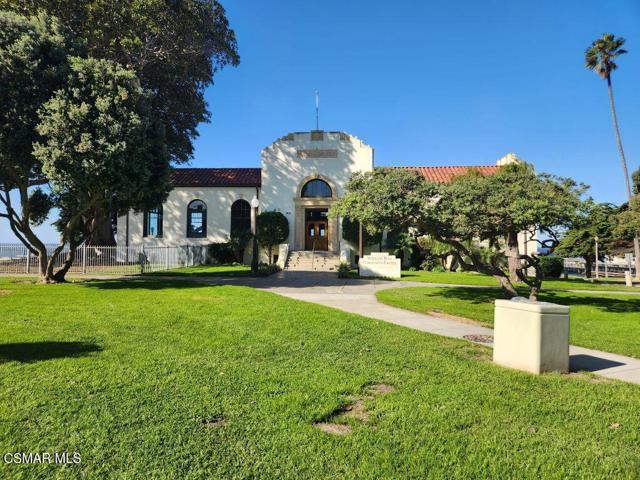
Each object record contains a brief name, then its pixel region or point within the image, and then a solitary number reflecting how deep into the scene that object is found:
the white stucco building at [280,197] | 28.91
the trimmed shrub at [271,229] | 27.70
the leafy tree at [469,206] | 10.39
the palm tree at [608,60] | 30.83
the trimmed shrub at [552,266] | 25.29
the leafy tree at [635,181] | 35.88
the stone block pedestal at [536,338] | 5.19
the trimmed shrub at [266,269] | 20.09
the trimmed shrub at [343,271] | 20.22
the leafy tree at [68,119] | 12.33
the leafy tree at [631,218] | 16.30
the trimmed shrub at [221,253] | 28.28
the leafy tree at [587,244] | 28.05
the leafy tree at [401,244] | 26.42
